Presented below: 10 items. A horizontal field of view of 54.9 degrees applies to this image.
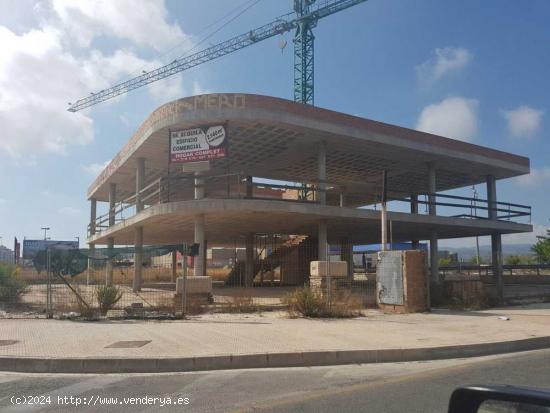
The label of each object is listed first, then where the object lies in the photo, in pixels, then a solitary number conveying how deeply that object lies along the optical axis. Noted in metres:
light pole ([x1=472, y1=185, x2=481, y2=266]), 31.55
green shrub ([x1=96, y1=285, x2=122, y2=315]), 15.55
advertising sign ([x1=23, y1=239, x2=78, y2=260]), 84.61
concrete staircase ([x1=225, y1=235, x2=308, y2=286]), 34.88
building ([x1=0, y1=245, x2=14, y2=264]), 176.88
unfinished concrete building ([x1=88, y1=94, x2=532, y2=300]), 22.27
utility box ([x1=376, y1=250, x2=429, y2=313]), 17.28
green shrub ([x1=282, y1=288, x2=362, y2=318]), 15.52
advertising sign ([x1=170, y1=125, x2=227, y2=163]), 22.19
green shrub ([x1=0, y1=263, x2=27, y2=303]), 19.16
